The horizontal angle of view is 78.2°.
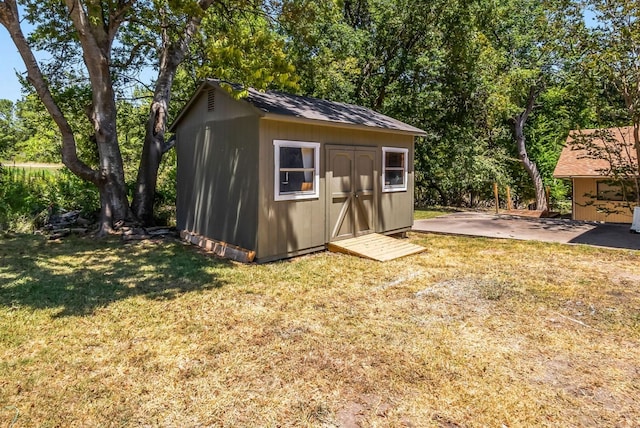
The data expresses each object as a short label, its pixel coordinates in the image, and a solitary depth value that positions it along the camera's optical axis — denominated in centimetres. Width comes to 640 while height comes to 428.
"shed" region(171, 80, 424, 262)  636
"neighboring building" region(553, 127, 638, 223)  1619
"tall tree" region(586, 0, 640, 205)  948
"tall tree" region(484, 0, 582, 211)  1695
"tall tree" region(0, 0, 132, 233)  791
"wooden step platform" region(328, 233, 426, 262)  692
